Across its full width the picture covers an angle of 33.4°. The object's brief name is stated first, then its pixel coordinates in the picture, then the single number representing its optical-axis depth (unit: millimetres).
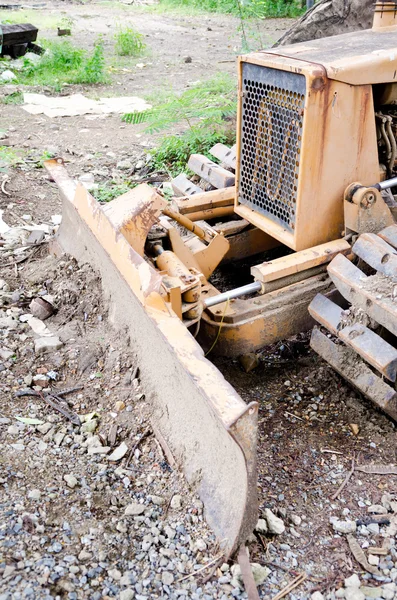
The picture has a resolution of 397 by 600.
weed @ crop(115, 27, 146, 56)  12359
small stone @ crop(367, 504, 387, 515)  2803
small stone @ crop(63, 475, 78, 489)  2808
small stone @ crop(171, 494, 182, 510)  2684
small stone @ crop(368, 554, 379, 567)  2574
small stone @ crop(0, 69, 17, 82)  10248
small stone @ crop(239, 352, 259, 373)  3688
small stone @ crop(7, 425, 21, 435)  3100
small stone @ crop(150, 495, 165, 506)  2721
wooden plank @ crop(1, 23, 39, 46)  11109
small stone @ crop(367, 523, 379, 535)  2715
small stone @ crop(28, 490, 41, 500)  2703
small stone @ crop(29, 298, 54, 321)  4012
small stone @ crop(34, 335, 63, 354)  3693
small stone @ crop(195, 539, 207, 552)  2512
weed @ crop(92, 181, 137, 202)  6117
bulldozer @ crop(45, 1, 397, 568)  2877
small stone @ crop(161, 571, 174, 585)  2393
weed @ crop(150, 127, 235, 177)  6672
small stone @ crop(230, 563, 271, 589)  2395
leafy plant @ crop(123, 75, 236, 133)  6700
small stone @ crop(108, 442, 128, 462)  2979
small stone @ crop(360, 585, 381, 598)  2426
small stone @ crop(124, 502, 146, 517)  2680
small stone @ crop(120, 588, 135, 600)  2314
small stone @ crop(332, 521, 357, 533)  2711
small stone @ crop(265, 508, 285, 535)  2637
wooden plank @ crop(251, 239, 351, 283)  3287
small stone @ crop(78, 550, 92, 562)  2447
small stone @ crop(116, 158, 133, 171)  6944
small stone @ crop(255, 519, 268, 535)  2623
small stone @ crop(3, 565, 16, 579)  2318
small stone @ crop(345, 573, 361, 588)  2455
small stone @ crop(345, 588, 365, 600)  2395
